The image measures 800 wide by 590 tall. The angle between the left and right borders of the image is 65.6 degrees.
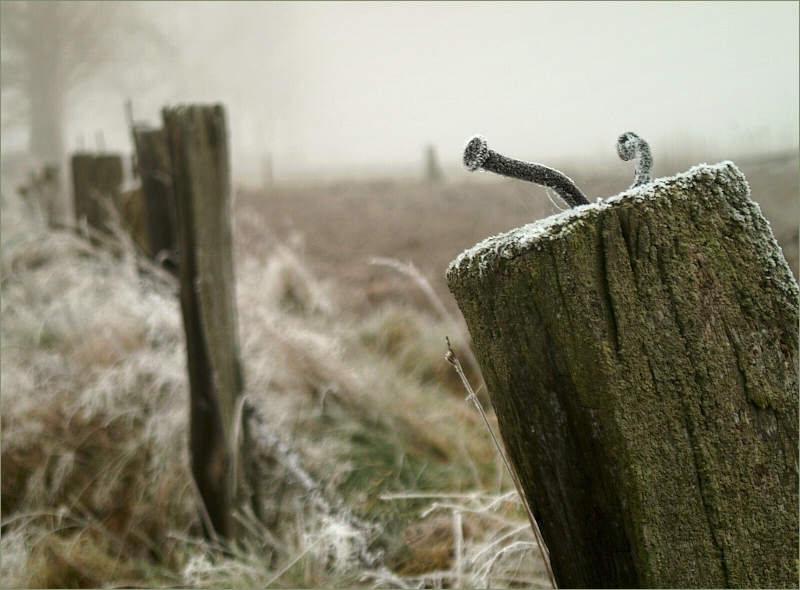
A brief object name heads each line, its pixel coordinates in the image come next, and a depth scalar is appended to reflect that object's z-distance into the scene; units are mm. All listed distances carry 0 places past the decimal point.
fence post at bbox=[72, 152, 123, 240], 5156
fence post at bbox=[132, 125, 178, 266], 3635
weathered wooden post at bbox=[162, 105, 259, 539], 2348
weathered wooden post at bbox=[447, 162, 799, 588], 681
